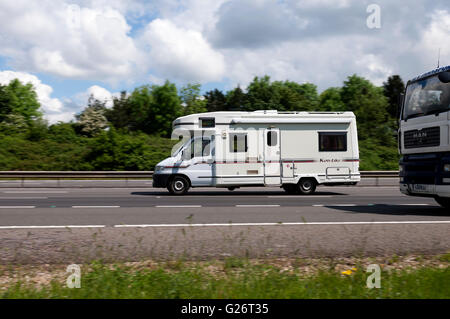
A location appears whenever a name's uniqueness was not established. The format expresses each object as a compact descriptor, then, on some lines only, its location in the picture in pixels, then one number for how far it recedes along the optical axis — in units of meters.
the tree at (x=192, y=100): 75.75
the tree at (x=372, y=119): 36.81
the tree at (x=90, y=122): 58.23
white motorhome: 15.77
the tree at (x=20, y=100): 70.25
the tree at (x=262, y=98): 69.12
